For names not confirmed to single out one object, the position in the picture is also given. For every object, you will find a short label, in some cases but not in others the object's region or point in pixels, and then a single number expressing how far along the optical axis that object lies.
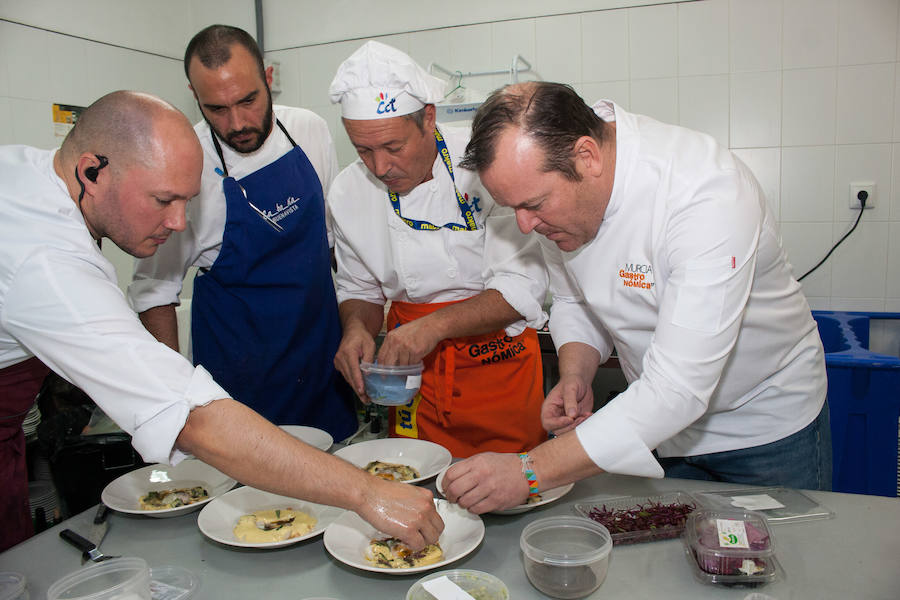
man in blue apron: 2.10
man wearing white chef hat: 1.82
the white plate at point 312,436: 1.76
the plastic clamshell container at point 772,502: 1.30
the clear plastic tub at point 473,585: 1.10
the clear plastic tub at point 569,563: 1.09
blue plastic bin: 2.47
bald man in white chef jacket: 1.17
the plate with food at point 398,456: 1.62
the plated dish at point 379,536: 1.20
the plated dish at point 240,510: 1.31
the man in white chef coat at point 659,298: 1.25
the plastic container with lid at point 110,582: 1.07
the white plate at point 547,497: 1.36
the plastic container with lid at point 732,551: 1.11
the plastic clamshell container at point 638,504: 1.25
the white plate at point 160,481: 1.51
